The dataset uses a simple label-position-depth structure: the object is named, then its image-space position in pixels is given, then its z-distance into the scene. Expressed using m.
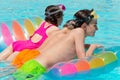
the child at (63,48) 6.49
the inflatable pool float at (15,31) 9.34
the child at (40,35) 7.87
